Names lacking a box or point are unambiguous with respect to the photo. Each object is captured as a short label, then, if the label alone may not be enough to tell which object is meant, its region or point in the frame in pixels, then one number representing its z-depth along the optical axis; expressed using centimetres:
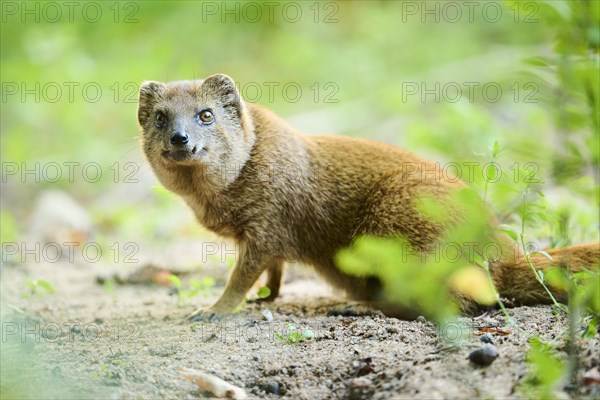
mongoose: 980
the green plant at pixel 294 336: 779
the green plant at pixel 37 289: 1023
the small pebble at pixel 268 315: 915
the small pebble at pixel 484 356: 620
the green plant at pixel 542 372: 496
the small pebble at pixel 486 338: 690
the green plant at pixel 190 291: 1014
